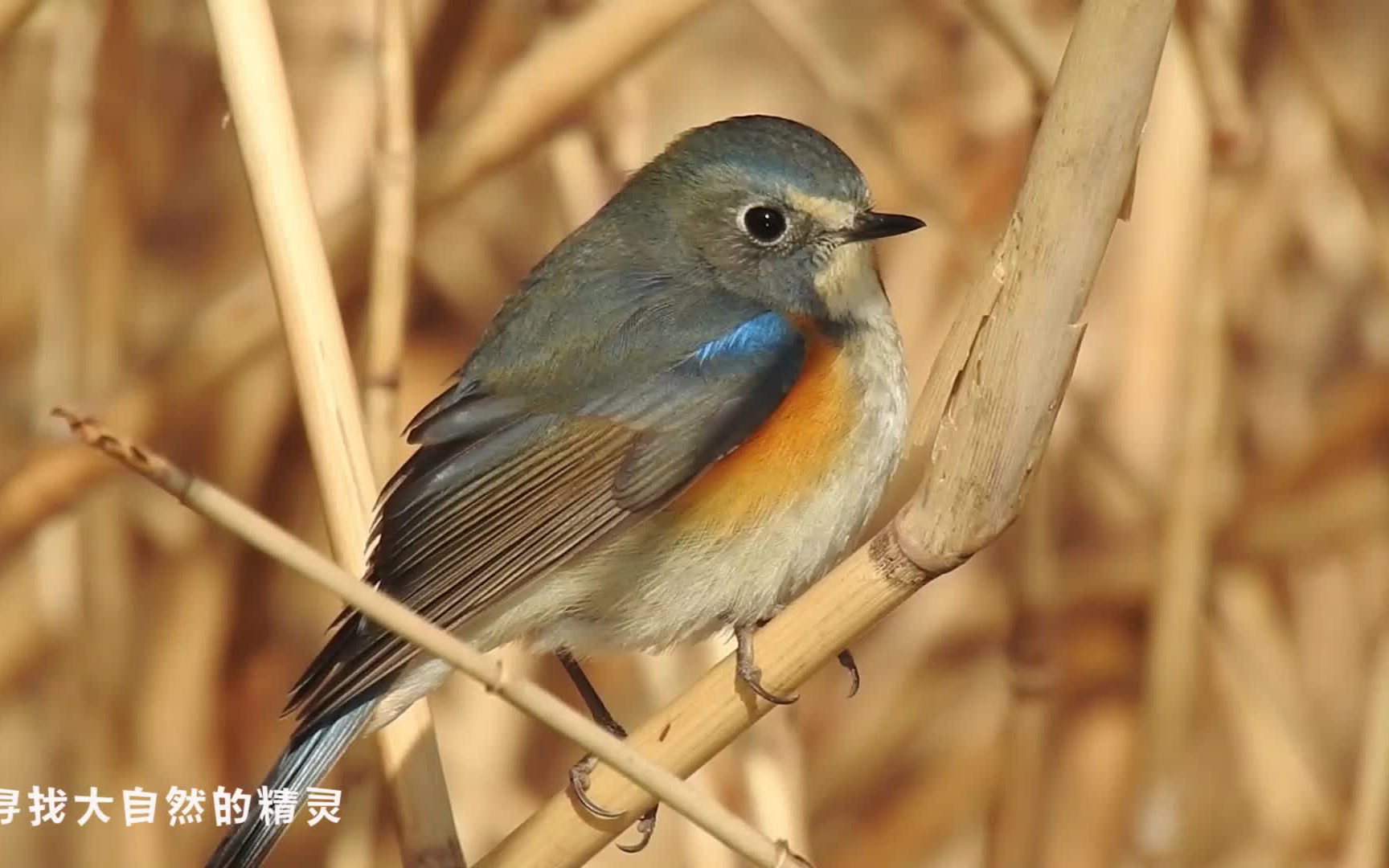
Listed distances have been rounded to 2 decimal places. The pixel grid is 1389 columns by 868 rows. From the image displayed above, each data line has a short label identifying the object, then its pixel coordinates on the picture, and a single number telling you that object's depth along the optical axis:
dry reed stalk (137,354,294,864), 5.80
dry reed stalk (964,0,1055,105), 4.48
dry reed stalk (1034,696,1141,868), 6.29
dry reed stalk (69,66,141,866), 5.70
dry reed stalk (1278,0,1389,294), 5.85
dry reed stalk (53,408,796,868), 2.39
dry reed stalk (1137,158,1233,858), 5.34
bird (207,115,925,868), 4.16
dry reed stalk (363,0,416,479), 4.28
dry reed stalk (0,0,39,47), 4.36
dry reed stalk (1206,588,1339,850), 6.14
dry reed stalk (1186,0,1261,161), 5.09
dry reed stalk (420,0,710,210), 4.52
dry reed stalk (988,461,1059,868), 5.55
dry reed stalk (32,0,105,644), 5.49
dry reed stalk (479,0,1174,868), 2.78
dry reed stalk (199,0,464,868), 3.58
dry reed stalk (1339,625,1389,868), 5.35
